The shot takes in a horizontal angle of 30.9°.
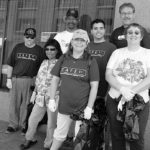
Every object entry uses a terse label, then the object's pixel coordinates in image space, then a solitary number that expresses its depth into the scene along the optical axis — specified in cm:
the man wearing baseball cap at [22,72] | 489
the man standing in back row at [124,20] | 389
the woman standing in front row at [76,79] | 336
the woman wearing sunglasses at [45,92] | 414
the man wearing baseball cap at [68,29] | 455
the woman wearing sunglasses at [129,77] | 316
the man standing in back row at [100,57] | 362
